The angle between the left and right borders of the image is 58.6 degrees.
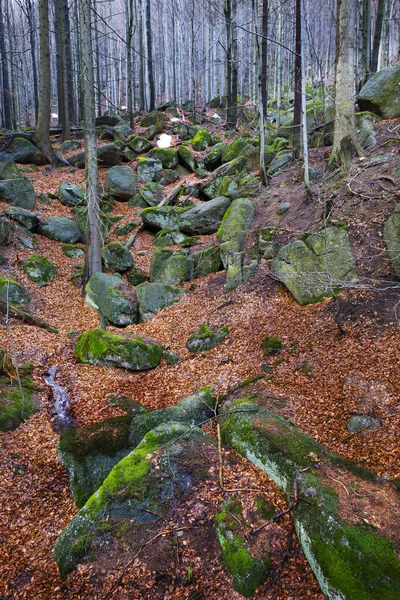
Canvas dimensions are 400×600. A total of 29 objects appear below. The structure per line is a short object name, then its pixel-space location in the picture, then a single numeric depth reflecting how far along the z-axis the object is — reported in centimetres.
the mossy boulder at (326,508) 272
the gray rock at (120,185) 1742
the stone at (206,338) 799
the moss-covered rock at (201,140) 2212
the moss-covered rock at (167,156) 2034
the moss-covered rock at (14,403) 564
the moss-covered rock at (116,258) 1236
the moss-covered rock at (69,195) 1591
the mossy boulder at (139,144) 2186
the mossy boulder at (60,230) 1371
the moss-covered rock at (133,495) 357
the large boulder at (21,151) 1786
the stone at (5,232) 1161
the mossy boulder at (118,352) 765
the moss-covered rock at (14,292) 962
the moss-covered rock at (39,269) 1135
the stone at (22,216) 1290
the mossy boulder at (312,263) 730
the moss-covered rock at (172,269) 1135
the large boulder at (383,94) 1234
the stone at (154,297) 1012
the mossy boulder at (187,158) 2005
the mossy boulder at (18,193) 1392
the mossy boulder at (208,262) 1117
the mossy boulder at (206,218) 1305
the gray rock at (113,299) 999
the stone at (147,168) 1953
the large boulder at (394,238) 634
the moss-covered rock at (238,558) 303
